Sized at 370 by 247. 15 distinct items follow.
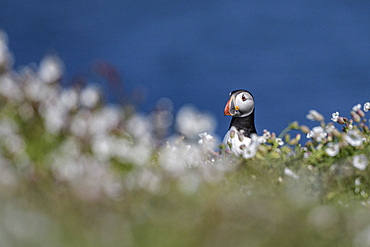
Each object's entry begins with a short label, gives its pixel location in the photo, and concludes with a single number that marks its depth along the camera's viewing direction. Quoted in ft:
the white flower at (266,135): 40.94
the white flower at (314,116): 40.04
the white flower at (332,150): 37.65
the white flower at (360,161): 35.65
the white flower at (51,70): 28.94
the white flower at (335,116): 45.93
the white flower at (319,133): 40.75
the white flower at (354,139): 37.40
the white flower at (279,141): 40.88
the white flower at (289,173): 35.53
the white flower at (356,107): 42.96
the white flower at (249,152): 38.27
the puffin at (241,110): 53.67
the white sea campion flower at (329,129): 41.64
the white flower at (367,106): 45.16
